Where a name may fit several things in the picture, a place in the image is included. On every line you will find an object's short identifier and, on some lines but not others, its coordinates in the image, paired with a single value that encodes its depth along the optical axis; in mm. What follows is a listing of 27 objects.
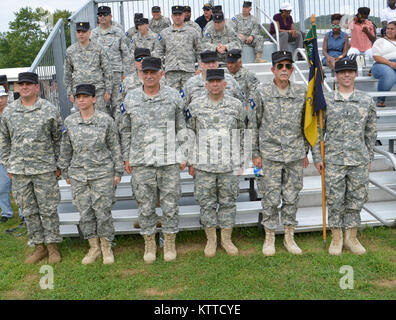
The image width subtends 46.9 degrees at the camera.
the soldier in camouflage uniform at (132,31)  9371
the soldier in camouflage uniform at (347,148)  5117
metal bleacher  5777
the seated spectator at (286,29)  9969
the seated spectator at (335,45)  8859
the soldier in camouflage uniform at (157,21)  9807
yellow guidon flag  5148
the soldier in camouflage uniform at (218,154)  5250
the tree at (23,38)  47094
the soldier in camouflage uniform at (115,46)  7926
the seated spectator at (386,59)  7754
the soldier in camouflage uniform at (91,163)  5145
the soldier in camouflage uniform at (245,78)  6703
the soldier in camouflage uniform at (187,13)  10141
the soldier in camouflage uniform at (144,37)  8516
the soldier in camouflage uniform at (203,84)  5840
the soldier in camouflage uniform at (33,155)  5191
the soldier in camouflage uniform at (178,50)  7812
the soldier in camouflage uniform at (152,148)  5184
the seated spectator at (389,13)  10008
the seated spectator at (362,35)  9331
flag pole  5203
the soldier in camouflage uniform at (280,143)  5234
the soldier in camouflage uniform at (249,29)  9672
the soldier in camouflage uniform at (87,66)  7070
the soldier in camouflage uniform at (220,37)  8038
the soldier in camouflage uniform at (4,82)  6513
